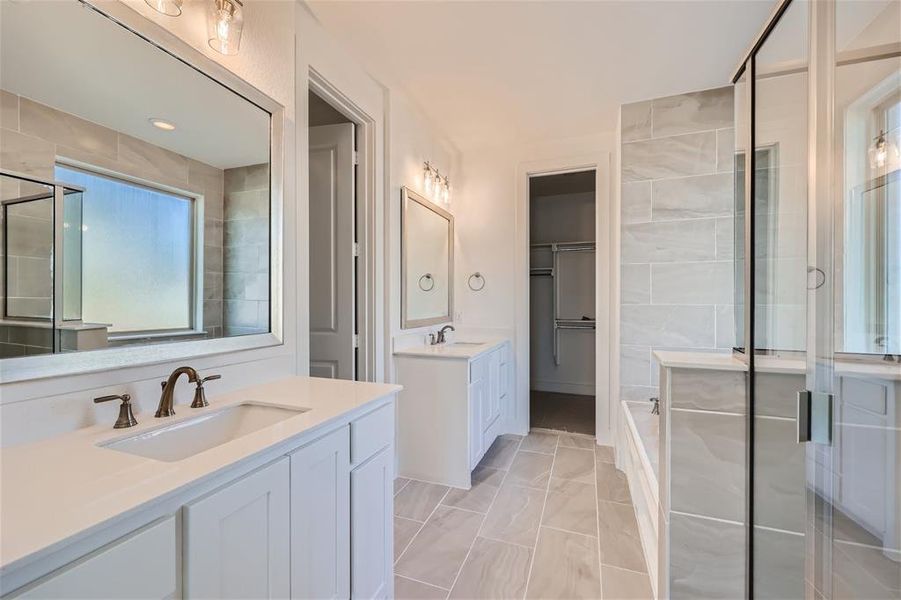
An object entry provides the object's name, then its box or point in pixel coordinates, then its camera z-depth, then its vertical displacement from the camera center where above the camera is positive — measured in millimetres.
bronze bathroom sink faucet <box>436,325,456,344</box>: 3205 -305
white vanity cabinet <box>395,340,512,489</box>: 2496 -781
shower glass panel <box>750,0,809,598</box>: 994 -13
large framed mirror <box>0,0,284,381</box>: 934 +314
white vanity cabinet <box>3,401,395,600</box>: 646 -538
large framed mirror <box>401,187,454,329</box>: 2764 +305
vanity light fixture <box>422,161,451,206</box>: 3051 +975
